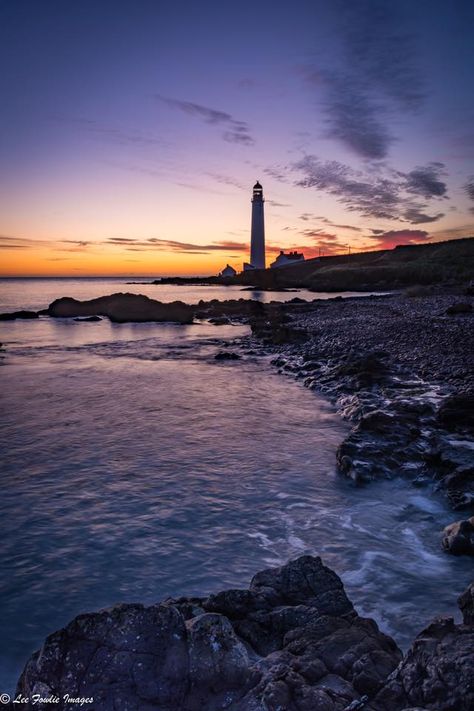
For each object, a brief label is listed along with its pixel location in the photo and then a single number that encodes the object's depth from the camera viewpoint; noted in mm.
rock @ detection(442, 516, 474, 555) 4713
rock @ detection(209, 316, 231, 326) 31709
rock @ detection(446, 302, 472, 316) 22703
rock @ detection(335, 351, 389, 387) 11641
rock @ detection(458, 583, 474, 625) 3103
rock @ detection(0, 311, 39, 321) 35375
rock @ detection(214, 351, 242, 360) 18031
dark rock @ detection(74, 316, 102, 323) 34188
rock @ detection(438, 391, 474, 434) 8109
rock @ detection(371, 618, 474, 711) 2180
